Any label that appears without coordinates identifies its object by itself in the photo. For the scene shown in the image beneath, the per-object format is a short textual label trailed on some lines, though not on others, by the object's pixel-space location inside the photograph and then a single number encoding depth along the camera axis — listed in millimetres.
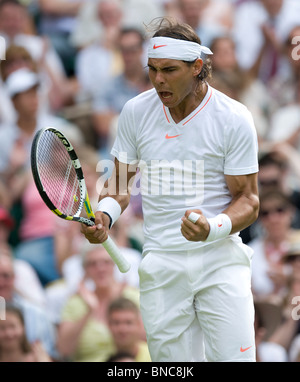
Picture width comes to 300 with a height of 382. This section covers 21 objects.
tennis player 9734
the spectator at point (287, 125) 17297
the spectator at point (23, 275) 15508
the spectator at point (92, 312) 14906
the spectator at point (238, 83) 17562
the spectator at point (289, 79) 18031
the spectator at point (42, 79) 18219
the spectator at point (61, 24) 19344
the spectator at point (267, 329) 14470
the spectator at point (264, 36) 18750
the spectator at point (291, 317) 14570
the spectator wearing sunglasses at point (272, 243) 15359
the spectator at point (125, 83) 18000
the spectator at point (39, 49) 18656
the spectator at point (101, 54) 18781
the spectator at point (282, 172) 16397
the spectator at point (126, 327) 14461
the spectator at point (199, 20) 18766
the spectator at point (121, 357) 14320
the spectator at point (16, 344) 14625
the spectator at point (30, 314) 14977
